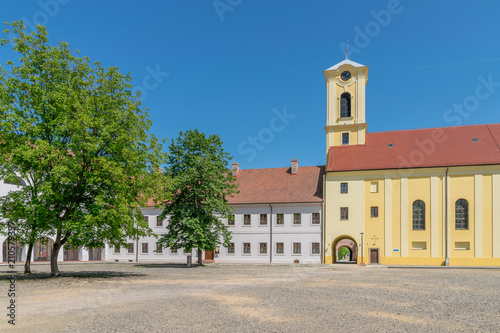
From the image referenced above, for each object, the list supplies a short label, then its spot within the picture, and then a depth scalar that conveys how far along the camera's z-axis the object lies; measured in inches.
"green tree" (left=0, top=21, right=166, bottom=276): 805.2
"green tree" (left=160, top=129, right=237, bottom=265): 1337.4
